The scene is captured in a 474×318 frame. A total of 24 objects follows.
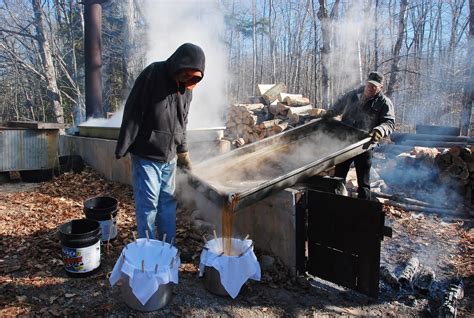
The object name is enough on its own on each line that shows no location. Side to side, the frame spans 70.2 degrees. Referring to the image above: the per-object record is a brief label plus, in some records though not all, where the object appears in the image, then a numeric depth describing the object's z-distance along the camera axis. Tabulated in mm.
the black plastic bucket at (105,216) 3928
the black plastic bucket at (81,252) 3202
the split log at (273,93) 9927
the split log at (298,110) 8918
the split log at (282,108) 9164
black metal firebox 3176
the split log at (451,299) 3006
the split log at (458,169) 6160
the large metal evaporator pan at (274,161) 3303
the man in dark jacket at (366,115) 4867
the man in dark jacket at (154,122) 3238
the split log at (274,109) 9359
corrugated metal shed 6805
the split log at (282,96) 9539
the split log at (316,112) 8477
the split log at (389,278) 3589
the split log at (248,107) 9461
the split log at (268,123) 8750
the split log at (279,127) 8602
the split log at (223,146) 6613
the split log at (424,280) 3549
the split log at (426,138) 7607
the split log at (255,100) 10311
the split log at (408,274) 3582
